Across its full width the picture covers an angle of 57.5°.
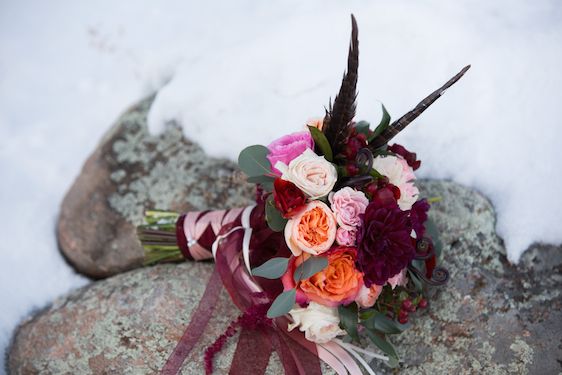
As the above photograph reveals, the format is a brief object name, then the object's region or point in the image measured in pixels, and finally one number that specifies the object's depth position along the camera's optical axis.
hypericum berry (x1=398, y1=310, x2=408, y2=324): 1.71
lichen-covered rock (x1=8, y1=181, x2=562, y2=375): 1.77
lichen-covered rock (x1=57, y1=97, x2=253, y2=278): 2.35
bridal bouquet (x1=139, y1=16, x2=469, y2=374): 1.52
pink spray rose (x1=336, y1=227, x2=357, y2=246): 1.54
